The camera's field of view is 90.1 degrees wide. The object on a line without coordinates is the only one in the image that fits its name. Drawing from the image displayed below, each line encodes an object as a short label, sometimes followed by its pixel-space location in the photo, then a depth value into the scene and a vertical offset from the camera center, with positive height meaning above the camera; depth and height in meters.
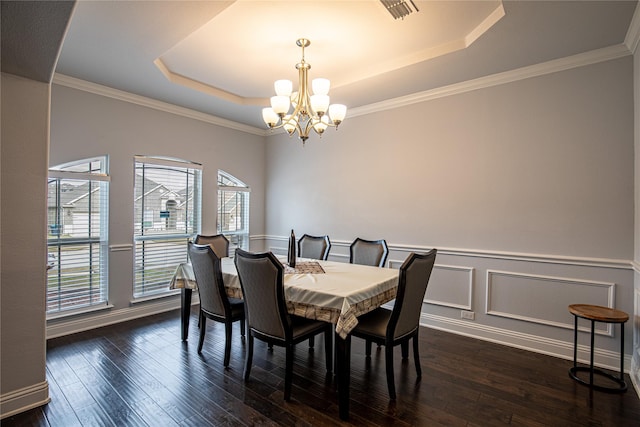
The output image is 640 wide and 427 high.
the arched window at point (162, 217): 4.09 -0.15
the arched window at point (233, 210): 5.04 -0.05
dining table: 2.11 -0.64
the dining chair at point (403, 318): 2.21 -0.81
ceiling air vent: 2.24 +1.46
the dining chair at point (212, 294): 2.72 -0.78
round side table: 2.38 -0.81
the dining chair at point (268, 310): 2.22 -0.75
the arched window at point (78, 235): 3.38 -0.33
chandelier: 2.57 +0.86
